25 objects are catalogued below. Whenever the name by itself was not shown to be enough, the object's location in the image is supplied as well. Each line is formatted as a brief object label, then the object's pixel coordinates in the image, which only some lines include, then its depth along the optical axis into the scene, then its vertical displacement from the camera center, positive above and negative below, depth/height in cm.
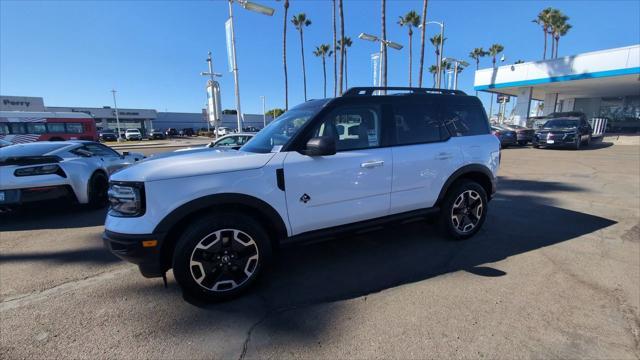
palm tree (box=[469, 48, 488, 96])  5341 +1361
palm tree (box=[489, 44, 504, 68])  4862 +1298
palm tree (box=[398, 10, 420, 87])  3384 +1272
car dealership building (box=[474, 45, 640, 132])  2031 +360
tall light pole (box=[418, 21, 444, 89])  2065 +667
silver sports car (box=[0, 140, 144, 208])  486 -62
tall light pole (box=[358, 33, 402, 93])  1707 +542
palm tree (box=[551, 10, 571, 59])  3376 +1202
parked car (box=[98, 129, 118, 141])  4156 +4
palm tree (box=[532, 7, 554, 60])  3375 +1264
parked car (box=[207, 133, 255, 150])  991 -17
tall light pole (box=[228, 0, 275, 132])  1142 +472
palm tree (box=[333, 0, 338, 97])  2716 +946
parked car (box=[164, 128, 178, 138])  5173 +39
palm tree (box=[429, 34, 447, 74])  4179 +1274
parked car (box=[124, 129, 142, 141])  4469 +14
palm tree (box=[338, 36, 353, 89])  4834 +1459
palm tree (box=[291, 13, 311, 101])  4162 +1551
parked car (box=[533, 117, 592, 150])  1548 -28
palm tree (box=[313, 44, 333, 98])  5269 +1443
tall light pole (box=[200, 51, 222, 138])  2020 +336
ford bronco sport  249 -51
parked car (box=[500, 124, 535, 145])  1856 -34
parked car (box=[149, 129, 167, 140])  4806 -8
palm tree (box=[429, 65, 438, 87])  5884 +1223
